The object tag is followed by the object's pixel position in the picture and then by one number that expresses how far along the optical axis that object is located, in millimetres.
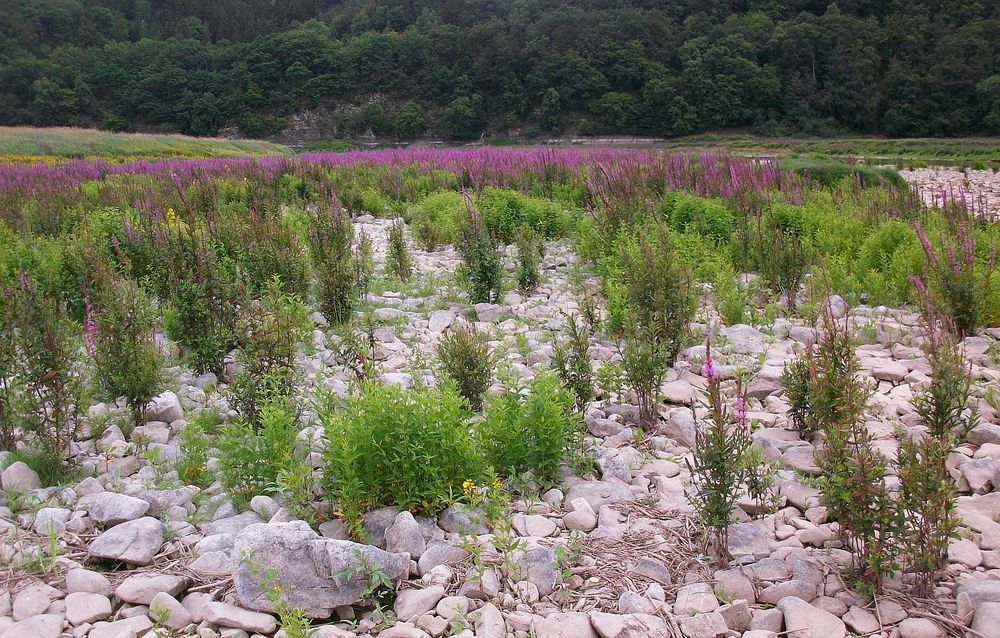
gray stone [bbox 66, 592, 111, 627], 2840
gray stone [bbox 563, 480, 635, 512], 3701
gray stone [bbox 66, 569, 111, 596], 3010
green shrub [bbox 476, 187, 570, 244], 10617
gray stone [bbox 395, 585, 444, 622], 2879
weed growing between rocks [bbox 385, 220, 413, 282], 8758
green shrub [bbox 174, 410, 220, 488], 3996
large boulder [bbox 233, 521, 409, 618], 2904
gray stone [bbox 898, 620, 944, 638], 2697
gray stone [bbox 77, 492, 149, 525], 3465
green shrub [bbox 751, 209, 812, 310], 7504
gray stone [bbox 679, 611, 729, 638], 2750
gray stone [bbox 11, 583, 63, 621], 2855
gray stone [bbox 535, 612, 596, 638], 2730
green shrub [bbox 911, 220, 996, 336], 5973
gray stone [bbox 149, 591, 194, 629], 2822
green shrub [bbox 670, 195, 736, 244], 9734
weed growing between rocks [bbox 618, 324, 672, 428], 4617
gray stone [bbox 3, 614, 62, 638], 2715
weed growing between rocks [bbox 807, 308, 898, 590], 2906
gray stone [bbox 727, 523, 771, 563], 3212
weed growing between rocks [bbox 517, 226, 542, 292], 8023
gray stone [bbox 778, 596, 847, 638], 2738
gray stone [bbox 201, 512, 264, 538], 3434
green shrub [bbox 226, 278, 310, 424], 4523
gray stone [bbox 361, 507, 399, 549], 3346
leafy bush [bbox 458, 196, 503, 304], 7422
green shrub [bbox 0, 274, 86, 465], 4082
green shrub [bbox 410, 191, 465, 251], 10875
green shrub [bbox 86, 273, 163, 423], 4711
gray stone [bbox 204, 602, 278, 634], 2793
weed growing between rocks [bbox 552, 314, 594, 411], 4719
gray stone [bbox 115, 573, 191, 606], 2967
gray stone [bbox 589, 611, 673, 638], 2723
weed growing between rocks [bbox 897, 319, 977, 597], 2855
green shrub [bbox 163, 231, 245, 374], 5541
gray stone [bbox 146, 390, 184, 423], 4762
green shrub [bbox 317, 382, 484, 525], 3438
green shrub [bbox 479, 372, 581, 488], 3842
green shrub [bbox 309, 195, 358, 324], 6777
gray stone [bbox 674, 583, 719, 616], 2875
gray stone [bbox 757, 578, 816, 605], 2949
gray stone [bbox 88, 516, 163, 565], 3203
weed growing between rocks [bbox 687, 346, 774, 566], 3162
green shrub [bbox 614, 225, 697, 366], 5715
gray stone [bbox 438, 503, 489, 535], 3404
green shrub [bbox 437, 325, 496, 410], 4852
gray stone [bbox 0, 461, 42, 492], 3787
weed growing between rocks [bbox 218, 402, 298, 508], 3729
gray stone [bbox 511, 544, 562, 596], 3031
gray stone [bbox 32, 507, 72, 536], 3359
